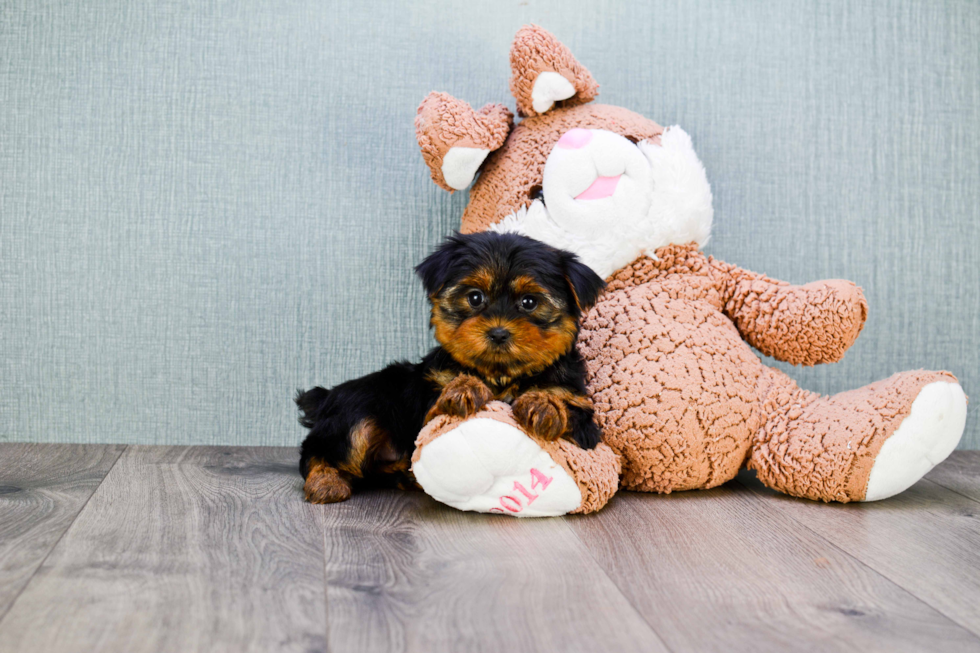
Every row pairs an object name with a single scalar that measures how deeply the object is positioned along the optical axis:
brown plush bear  0.78
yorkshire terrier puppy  0.74
